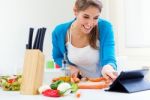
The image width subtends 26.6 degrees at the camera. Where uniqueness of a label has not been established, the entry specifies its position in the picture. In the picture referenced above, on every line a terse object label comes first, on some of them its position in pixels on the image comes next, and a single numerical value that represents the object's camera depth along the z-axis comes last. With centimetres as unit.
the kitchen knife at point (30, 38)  161
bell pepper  147
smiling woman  227
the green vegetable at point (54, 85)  154
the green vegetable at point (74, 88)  156
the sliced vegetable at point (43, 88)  153
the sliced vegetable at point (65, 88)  149
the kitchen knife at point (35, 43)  163
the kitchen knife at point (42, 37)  162
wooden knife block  157
